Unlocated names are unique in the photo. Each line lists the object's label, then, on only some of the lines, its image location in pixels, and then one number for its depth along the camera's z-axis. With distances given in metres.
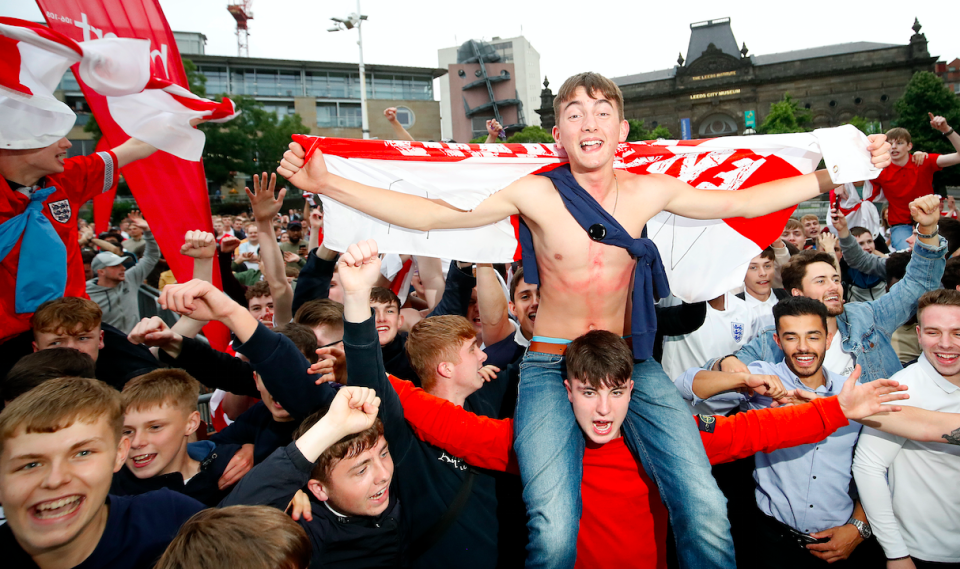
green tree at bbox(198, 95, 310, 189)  41.38
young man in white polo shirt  2.77
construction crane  84.88
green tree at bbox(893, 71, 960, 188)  37.50
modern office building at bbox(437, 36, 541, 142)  85.50
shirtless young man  2.51
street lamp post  21.47
